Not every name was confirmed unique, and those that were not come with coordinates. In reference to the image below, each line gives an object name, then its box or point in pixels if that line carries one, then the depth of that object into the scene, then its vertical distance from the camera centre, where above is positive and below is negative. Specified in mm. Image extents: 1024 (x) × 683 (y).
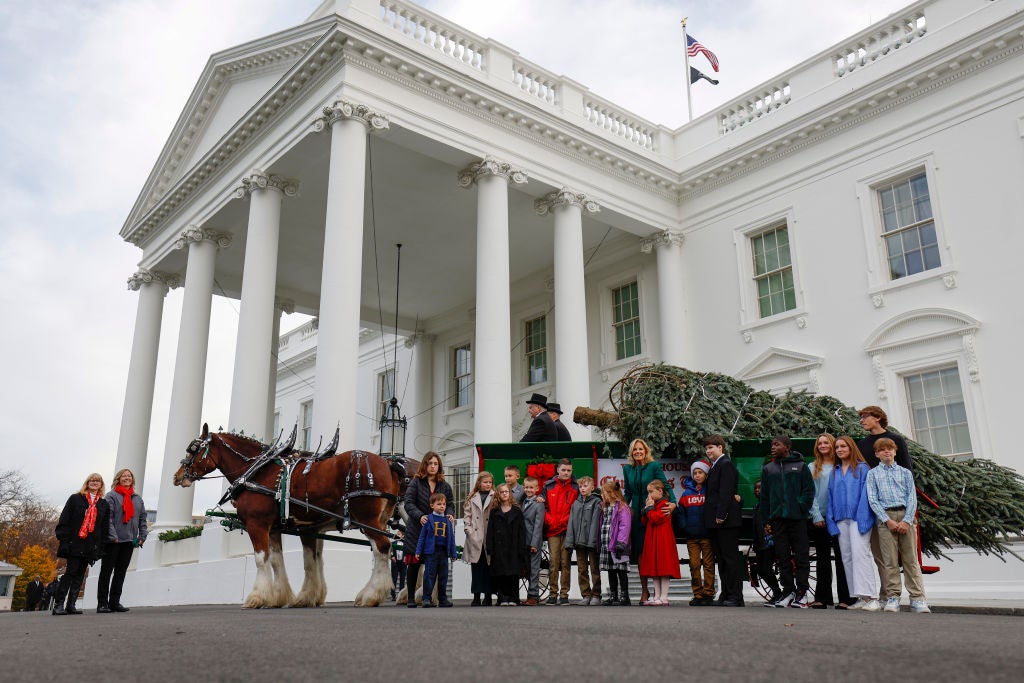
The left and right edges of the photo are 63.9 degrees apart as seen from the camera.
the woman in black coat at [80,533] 9398 +391
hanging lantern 27516 +4184
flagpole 21109 +12347
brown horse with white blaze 8984 +590
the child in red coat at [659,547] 8633 +151
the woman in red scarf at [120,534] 9773 +385
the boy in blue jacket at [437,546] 8953 +190
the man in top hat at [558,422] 11120 +1859
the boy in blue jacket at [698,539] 8609 +231
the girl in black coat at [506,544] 9172 +209
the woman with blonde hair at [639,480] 9047 +873
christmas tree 8914 +1552
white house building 14648 +7654
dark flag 21102 +12096
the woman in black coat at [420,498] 9047 +720
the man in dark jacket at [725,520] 8312 +401
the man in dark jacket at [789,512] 7984 +458
